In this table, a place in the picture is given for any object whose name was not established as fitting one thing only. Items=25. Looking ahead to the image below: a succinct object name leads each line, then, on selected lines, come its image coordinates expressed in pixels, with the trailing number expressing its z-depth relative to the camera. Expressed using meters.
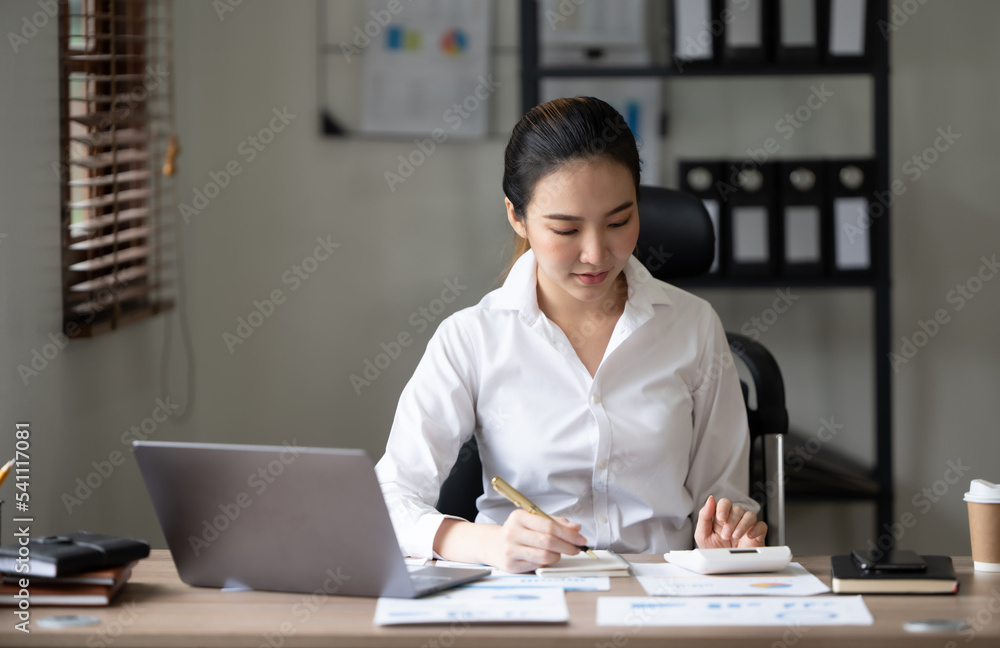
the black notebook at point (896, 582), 3.02
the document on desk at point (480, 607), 2.93
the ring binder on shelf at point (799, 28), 4.54
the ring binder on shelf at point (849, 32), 4.51
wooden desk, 2.88
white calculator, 3.11
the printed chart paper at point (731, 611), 2.92
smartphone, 3.04
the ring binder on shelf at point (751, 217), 4.61
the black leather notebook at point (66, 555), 3.00
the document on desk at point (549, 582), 3.05
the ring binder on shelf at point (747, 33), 4.53
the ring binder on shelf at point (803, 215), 4.59
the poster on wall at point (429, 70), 5.21
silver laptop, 2.95
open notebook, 3.11
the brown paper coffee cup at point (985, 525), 3.13
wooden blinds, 4.08
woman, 3.40
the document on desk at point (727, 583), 3.03
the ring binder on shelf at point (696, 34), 4.52
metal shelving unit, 4.56
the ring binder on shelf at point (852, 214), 4.58
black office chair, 3.60
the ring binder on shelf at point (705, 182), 4.62
